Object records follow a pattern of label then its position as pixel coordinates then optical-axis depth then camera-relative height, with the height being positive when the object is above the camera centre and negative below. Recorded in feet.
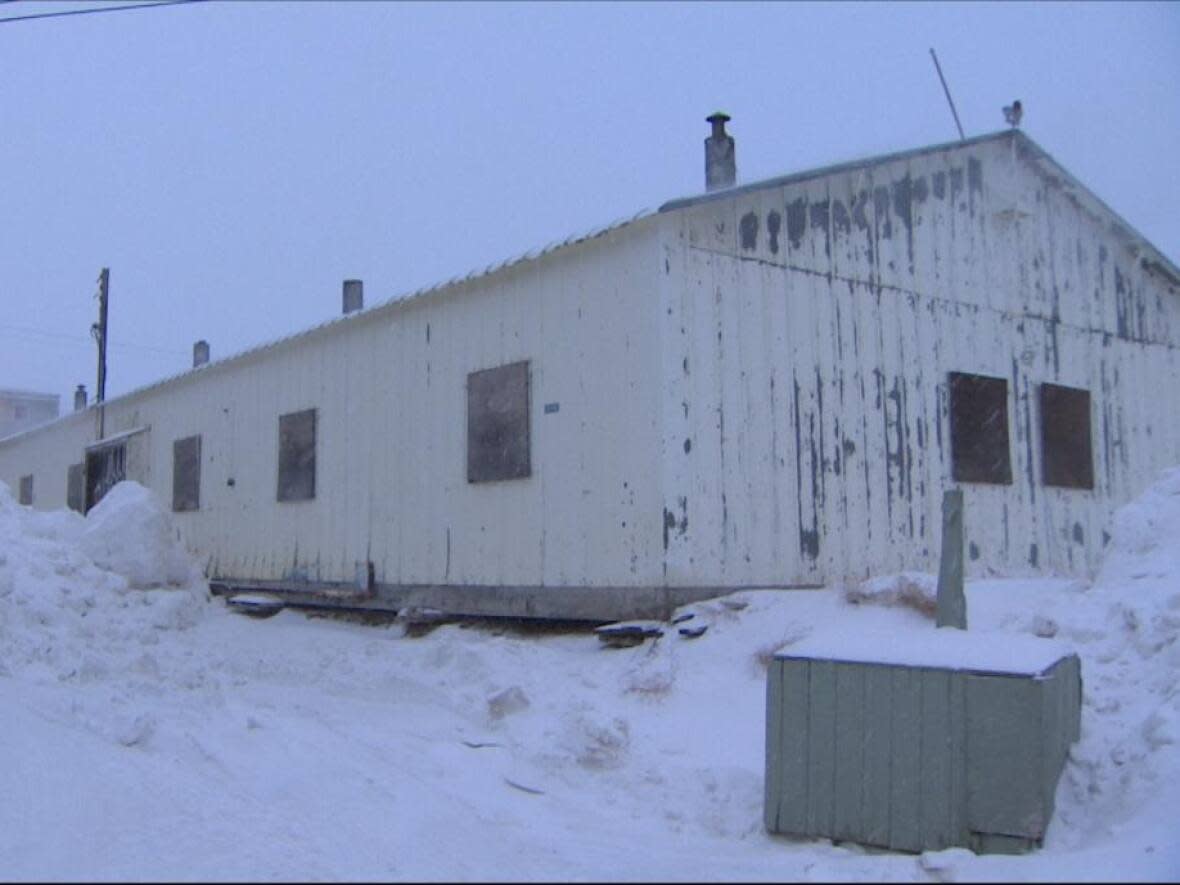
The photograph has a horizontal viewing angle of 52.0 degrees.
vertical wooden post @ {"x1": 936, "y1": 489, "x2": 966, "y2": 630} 23.07 -1.19
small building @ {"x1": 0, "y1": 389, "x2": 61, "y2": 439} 161.48 +14.37
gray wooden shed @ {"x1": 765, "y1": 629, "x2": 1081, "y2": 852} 18.39 -3.68
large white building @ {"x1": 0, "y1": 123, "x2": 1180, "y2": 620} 33.40 +3.47
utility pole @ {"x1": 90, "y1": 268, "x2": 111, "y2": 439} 99.50 +16.05
